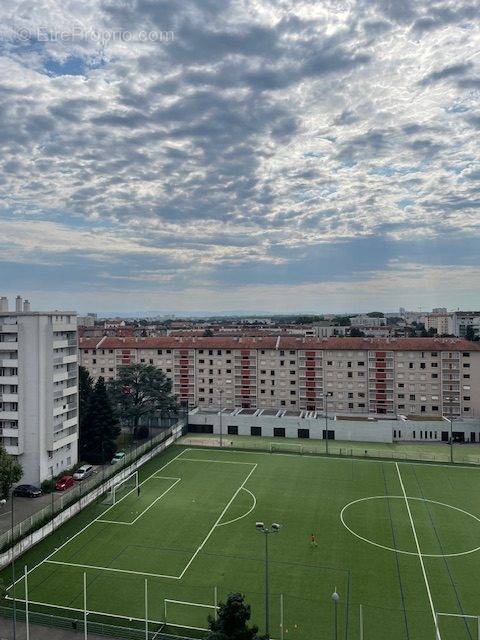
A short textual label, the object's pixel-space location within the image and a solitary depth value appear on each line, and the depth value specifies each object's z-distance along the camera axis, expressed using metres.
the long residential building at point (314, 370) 73.12
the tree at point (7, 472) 38.19
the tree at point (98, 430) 54.06
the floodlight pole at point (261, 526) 24.49
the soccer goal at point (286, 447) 58.41
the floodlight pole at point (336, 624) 23.13
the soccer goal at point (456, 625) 24.62
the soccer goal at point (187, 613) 25.25
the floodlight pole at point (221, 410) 62.44
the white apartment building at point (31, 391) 46.22
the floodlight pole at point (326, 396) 73.25
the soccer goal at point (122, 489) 41.72
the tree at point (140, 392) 62.60
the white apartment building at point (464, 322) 168.38
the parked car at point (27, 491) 43.25
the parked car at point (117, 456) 53.34
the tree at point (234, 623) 19.77
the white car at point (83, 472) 47.64
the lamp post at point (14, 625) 23.49
